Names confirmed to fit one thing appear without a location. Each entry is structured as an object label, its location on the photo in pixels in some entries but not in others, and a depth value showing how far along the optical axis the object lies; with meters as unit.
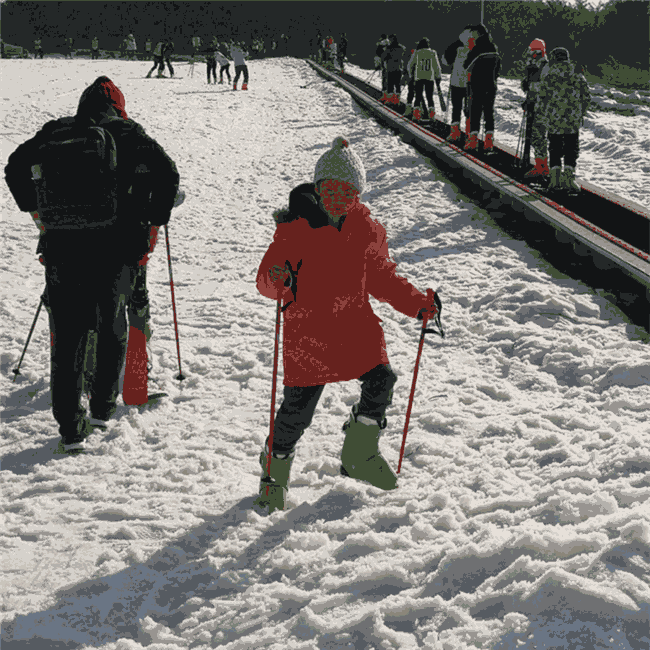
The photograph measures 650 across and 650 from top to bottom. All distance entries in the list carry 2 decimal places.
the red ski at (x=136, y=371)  3.58
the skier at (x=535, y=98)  8.37
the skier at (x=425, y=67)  12.69
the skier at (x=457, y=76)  9.93
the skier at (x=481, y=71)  9.27
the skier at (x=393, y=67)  15.21
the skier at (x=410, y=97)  14.60
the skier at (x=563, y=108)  7.46
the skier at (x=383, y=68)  17.33
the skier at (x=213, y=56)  23.36
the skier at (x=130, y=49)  37.00
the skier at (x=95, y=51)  36.96
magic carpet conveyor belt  5.65
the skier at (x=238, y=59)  21.06
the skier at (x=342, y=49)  28.73
